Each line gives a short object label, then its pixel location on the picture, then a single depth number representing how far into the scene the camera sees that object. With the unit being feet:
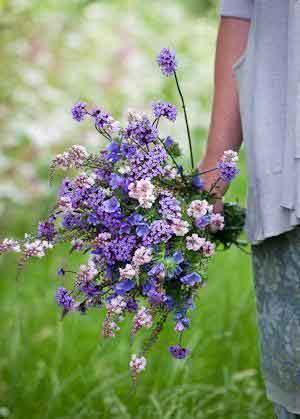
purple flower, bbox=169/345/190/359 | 6.18
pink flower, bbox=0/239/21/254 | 6.13
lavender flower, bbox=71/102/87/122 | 6.37
